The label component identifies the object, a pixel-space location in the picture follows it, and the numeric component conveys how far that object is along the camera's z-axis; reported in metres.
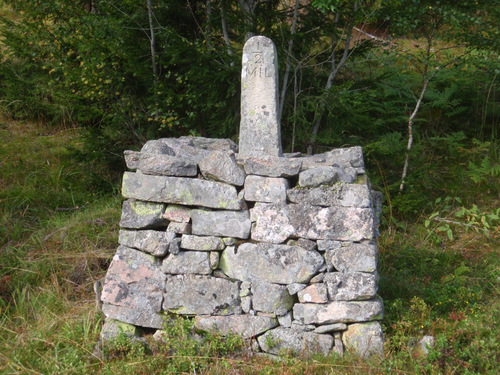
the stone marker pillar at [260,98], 4.30
